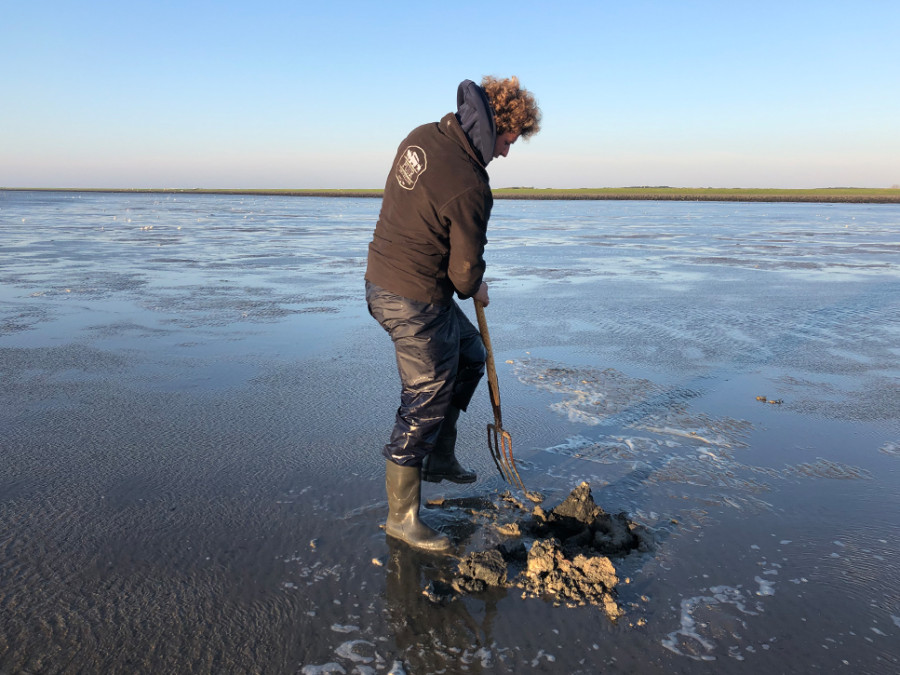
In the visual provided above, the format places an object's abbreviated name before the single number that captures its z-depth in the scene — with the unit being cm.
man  293
